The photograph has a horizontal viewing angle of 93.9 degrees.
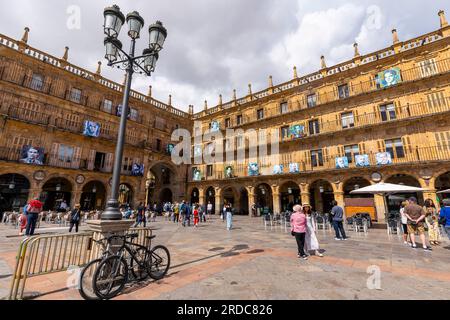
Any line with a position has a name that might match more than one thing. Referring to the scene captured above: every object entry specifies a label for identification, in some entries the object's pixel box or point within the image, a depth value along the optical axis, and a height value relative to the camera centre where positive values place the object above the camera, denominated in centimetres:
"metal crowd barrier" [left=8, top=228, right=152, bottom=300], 316 -86
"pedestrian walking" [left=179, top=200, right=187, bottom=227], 1357 -33
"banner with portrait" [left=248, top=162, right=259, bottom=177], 2228 +392
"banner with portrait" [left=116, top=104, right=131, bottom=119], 2257 +999
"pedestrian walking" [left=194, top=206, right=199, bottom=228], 1376 -70
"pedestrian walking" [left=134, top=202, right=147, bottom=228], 1148 -51
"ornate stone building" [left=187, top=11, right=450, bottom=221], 1475 +634
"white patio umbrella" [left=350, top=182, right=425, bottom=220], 1048 +98
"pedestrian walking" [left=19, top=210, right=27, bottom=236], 905 -67
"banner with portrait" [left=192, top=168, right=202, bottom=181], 2710 +395
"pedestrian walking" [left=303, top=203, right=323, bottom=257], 604 -94
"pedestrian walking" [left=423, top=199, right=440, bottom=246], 762 -71
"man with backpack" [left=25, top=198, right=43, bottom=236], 821 -34
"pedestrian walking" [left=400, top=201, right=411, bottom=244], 786 -75
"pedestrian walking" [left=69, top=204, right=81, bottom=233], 984 -56
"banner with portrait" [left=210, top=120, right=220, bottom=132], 2670 +1005
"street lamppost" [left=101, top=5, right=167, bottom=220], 413 +377
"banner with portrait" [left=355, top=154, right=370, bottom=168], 1633 +363
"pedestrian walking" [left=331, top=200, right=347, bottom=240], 852 -46
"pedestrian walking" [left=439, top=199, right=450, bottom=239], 673 -21
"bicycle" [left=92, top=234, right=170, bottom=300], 333 -112
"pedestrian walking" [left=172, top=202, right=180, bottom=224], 1630 -58
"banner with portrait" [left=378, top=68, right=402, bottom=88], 1631 +1009
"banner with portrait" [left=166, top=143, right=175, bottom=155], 2678 +720
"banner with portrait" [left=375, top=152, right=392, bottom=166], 1560 +365
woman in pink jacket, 579 -62
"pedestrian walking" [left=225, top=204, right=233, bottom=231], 1180 -53
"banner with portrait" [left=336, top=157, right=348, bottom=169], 1722 +364
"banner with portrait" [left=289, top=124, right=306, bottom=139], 2031 +726
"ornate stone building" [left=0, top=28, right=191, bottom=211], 1623 +648
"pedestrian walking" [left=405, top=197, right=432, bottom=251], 697 -29
